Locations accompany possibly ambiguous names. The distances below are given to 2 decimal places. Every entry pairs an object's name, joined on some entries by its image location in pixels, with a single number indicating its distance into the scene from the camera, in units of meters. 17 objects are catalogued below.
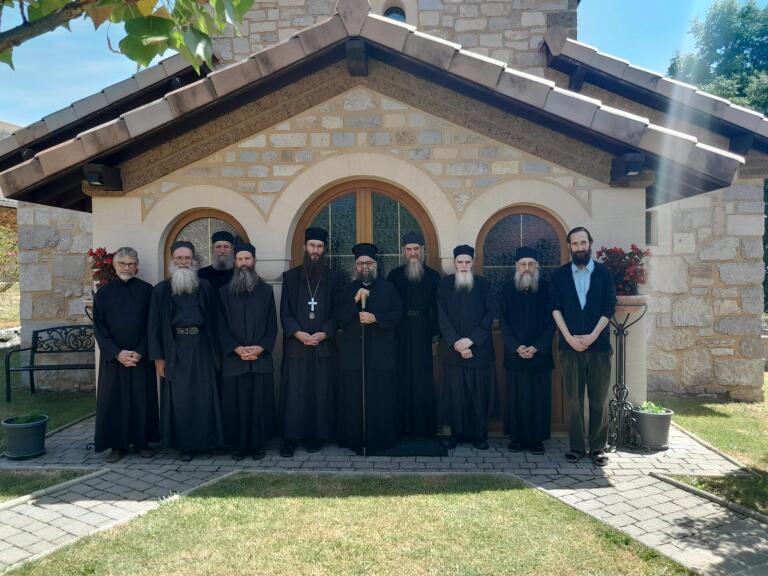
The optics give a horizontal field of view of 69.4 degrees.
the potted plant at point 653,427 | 5.45
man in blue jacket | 5.22
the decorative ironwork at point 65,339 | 8.56
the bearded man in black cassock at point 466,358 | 5.54
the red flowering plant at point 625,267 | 5.49
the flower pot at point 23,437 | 5.29
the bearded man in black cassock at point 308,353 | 5.46
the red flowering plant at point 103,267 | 5.77
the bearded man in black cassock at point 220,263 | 5.89
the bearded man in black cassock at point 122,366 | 5.32
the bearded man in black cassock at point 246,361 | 5.36
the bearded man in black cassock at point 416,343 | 5.77
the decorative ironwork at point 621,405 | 5.53
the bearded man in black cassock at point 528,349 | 5.46
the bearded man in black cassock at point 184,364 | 5.25
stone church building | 5.28
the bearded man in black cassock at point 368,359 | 5.42
